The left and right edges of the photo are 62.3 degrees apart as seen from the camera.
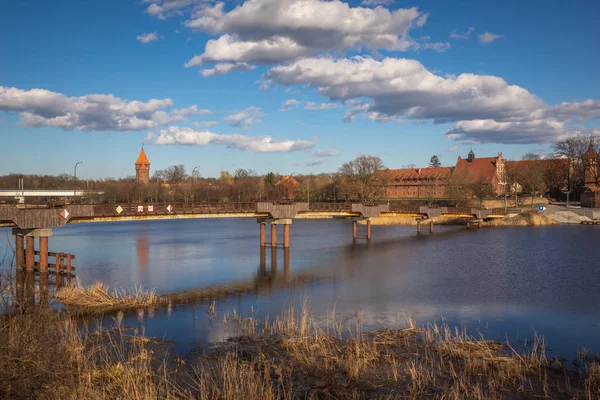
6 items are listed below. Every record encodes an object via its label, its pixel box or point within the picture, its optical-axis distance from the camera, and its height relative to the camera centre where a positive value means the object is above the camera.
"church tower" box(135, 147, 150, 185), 175.75 +9.82
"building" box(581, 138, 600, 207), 95.19 +2.41
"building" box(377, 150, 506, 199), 122.19 +3.70
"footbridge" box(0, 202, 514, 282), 32.68 -1.77
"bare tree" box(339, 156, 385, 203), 111.50 +3.44
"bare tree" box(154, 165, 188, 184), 157.50 +6.27
